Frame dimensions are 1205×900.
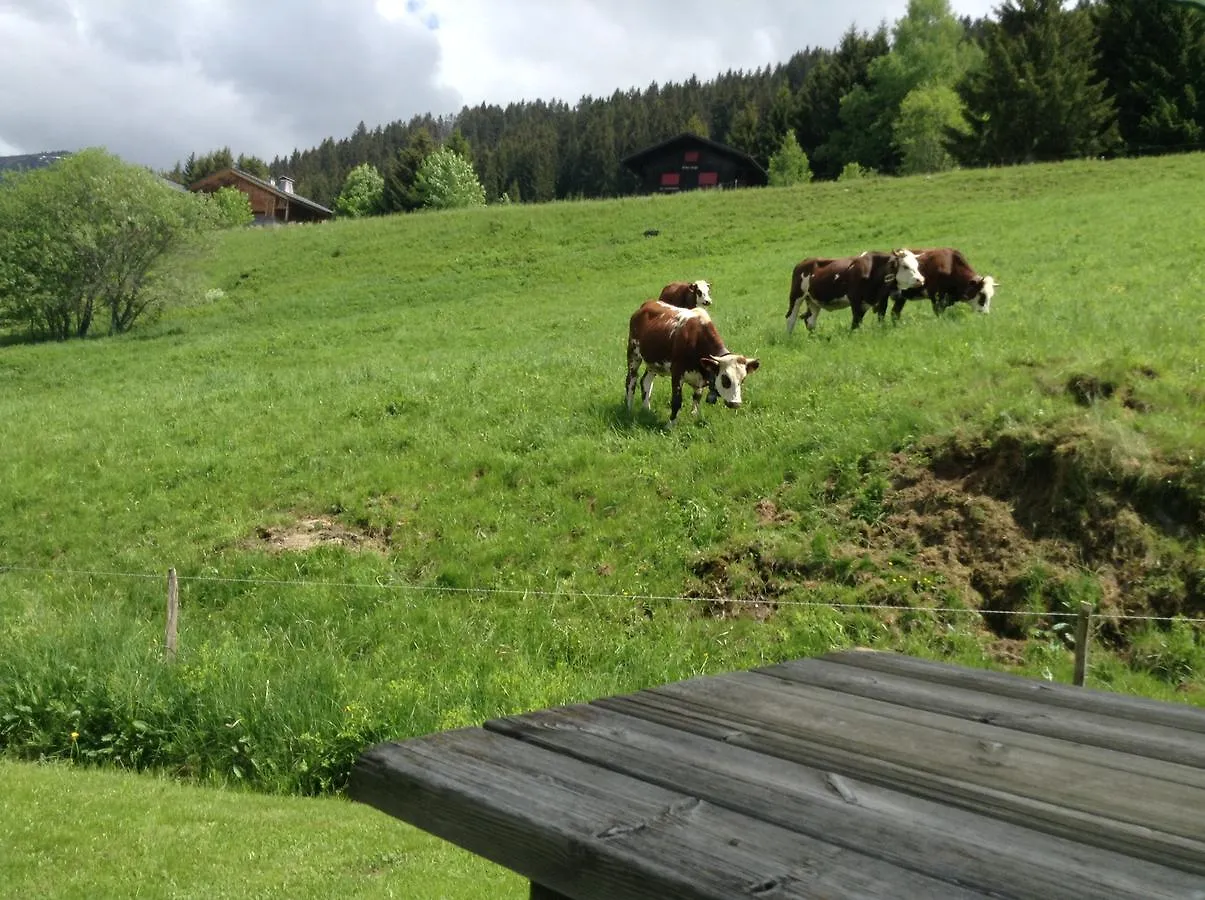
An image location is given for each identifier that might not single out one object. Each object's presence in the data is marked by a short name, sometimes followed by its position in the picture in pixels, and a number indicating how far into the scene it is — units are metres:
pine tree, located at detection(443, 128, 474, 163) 115.94
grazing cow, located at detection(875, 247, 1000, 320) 18.06
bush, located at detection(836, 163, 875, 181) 71.94
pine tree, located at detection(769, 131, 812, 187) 80.12
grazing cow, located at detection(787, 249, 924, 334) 17.66
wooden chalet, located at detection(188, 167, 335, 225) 96.81
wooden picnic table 1.61
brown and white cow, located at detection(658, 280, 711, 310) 18.75
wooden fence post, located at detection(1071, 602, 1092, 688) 6.97
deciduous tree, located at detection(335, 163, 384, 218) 111.19
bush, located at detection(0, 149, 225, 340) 36.97
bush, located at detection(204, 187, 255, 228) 82.06
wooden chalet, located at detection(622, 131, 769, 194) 83.94
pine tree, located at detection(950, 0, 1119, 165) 54.41
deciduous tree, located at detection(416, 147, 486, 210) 91.19
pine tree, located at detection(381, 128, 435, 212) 103.12
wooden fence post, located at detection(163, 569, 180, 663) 9.19
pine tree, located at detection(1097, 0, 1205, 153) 53.16
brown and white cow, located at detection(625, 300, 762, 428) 14.06
